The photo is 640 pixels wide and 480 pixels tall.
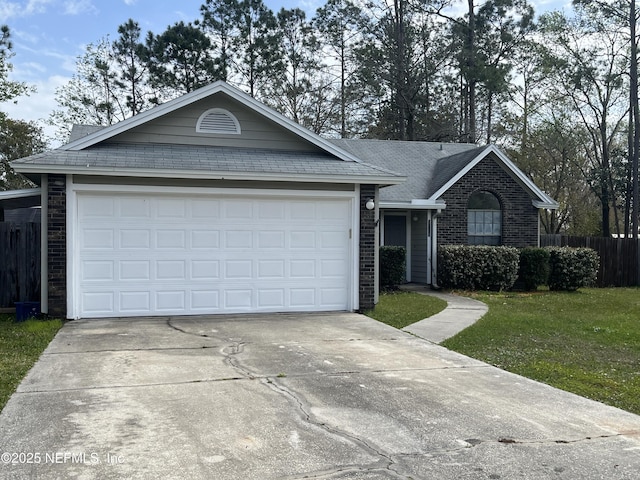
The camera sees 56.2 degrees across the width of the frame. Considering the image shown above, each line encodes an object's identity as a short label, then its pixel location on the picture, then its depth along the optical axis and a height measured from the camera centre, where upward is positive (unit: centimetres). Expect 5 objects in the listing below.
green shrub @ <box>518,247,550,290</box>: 1695 -94
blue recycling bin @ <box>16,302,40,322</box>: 1075 -135
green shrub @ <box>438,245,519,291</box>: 1650 -94
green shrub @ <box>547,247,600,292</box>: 1719 -102
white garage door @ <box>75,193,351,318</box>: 1067 -38
